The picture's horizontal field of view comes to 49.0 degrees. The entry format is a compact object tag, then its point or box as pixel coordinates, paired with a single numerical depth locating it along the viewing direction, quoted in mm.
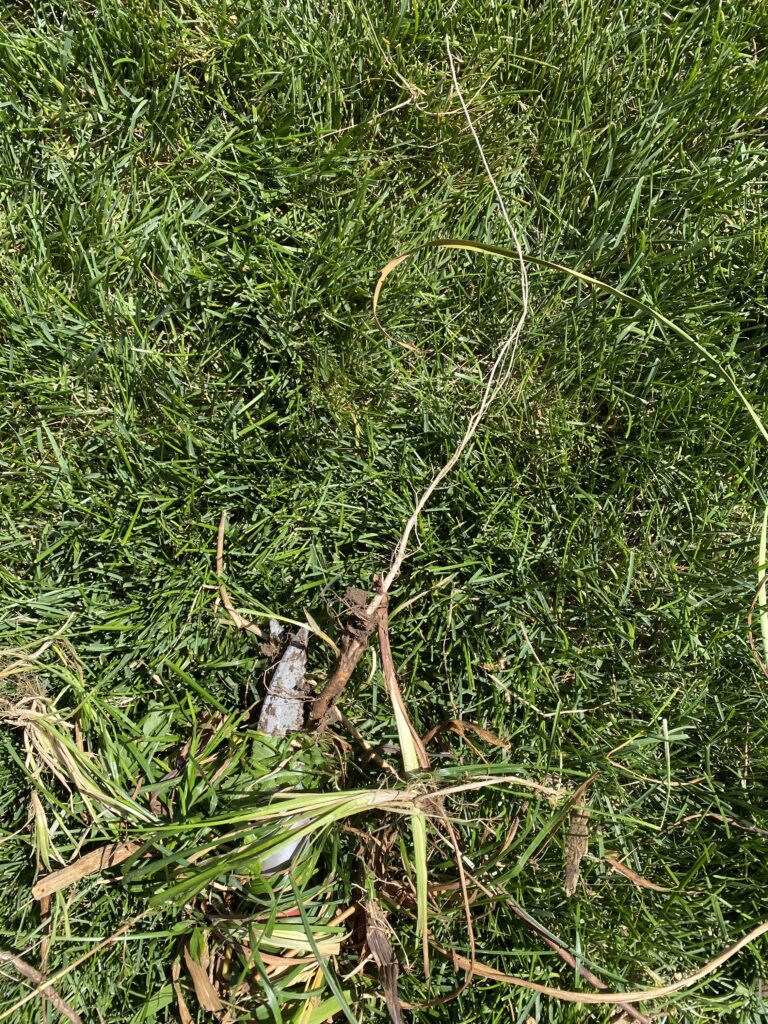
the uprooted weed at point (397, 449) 635
